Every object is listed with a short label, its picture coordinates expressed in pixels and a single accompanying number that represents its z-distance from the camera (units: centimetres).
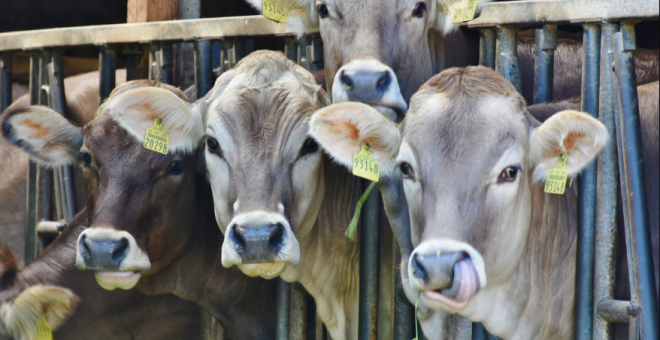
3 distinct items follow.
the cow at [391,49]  872
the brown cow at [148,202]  919
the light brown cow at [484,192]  702
